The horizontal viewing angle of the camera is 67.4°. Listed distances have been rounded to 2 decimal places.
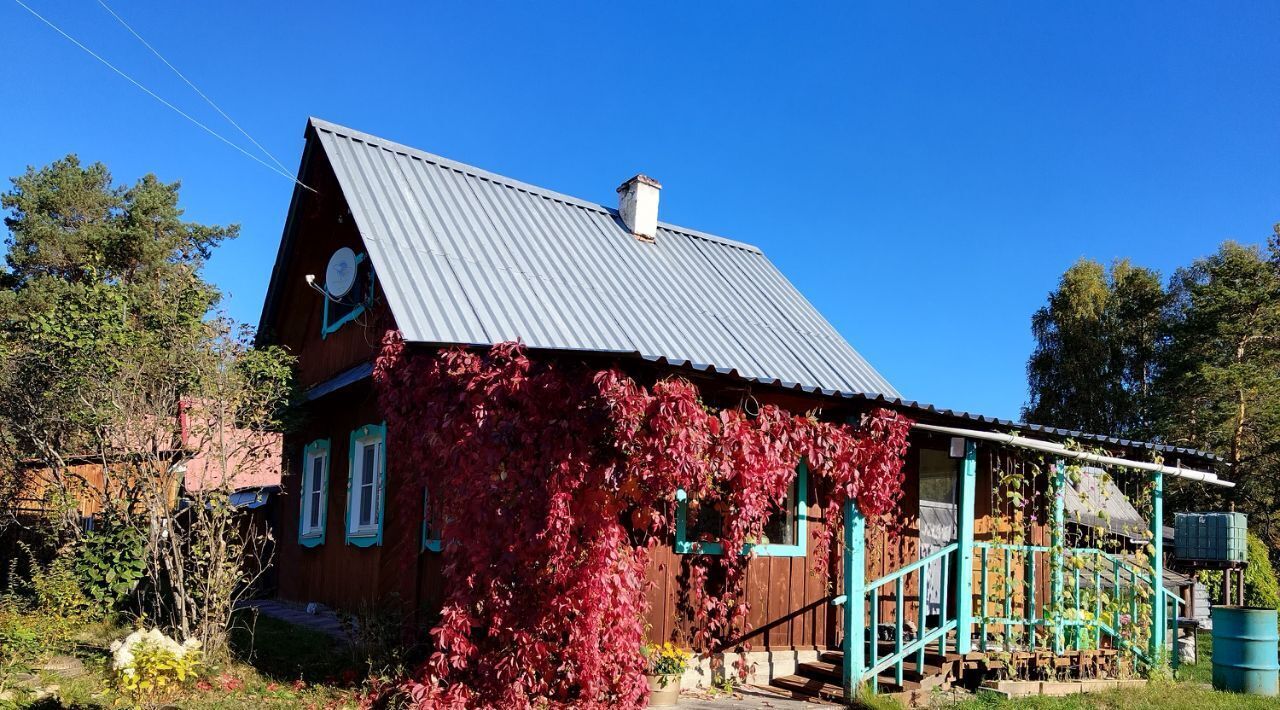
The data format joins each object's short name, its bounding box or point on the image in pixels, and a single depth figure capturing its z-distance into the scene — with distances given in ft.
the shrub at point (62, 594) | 32.30
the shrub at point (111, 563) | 33.17
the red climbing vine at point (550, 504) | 22.49
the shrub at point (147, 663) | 22.20
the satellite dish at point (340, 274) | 37.19
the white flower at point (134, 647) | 22.15
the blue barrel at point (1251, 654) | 31.65
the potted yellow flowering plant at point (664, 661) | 25.67
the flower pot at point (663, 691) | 25.22
